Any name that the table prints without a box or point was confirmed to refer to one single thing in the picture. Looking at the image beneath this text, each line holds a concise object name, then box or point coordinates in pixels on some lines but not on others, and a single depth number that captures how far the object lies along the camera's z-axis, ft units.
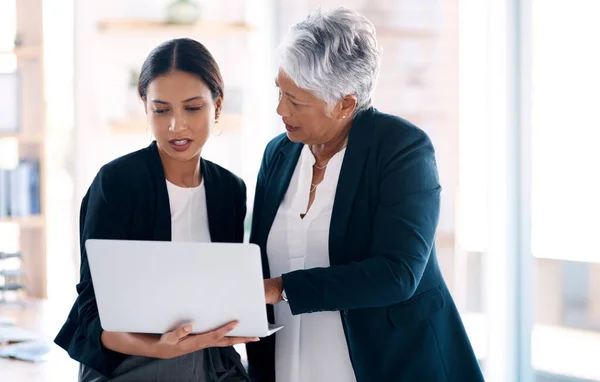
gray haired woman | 5.53
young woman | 5.57
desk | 7.36
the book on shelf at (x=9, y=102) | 12.97
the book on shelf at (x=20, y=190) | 12.86
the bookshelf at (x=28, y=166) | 12.88
